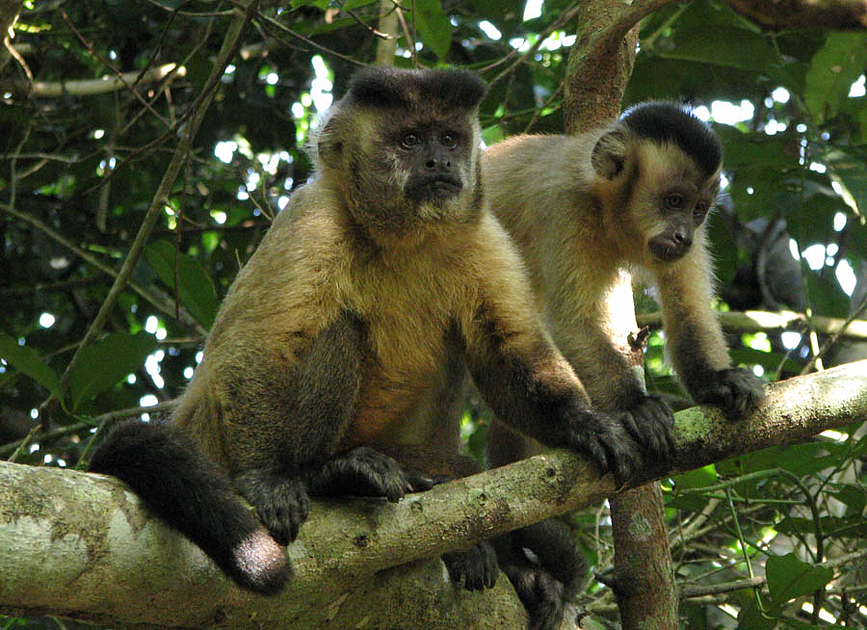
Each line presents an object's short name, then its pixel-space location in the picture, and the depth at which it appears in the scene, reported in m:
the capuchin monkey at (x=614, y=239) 9.40
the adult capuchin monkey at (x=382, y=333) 7.46
